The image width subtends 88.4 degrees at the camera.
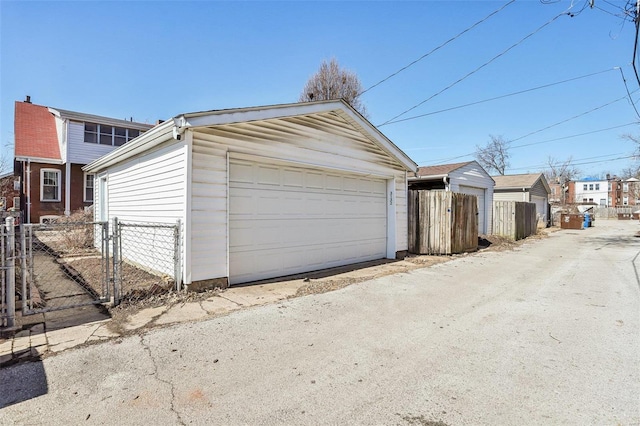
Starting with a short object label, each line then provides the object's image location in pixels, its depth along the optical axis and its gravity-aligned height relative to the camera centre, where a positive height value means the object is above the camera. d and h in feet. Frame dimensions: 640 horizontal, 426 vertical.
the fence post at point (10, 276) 12.30 -2.46
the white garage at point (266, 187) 17.42 +1.57
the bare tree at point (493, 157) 149.89 +25.06
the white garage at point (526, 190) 73.56 +4.96
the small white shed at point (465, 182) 45.34 +4.30
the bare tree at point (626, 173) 177.32 +22.14
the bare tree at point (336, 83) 63.00 +24.61
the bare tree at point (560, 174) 180.22 +21.35
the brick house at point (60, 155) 52.34 +8.99
